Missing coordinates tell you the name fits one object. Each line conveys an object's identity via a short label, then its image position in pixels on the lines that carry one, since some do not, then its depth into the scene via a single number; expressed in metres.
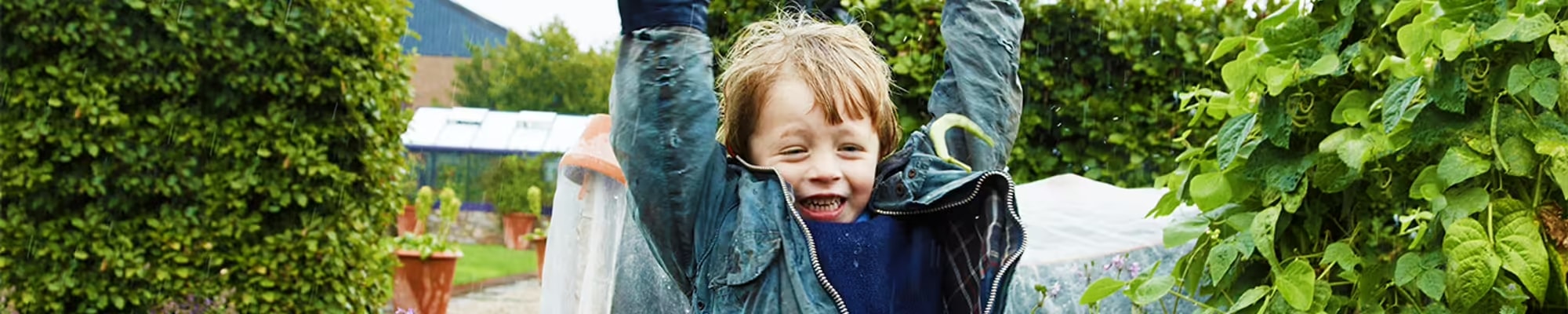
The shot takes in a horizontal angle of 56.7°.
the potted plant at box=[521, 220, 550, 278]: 9.20
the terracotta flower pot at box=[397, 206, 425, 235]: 16.77
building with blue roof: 35.43
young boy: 1.71
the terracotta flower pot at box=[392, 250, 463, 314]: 8.62
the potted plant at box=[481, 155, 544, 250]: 18.73
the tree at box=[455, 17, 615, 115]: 30.77
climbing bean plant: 1.62
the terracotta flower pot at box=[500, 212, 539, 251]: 18.69
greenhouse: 23.83
